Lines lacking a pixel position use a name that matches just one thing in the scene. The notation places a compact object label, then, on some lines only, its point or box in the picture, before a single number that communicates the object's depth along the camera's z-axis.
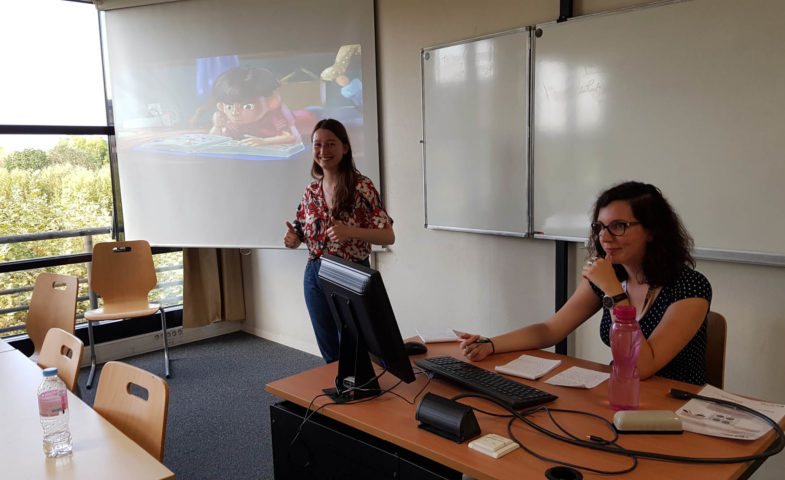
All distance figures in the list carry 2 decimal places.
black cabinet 1.44
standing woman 2.91
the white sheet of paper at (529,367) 1.76
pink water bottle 1.49
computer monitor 1.47
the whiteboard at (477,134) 2.98
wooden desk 1.23
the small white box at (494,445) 1.30
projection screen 3.80
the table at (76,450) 1.34
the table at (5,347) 2.39
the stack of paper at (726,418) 1.35
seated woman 1.71
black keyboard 1.54
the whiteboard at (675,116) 2.21
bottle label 1.48
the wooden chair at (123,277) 4.09
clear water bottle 1.45
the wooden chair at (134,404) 1.52
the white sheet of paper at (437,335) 2.13
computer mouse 2.00
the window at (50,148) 4.06
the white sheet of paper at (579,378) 1.69
